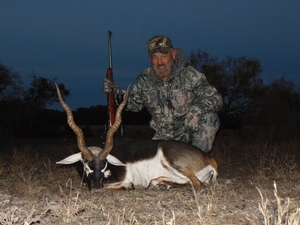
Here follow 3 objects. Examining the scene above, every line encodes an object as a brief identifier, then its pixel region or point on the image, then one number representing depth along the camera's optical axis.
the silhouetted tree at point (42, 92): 18.89
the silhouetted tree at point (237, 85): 15.26
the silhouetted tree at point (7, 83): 16.98
